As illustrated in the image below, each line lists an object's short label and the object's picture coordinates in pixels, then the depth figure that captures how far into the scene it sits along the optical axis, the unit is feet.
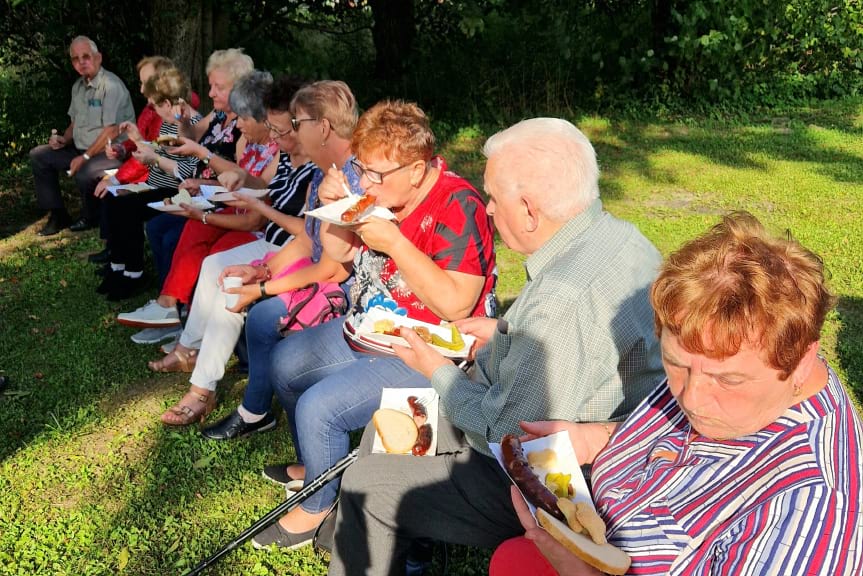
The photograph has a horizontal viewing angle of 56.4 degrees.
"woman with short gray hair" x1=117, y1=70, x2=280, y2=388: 14.17
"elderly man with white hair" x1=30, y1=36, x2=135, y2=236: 21.72
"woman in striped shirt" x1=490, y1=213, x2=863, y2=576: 4.72
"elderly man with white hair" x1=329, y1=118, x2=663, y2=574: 6.84
